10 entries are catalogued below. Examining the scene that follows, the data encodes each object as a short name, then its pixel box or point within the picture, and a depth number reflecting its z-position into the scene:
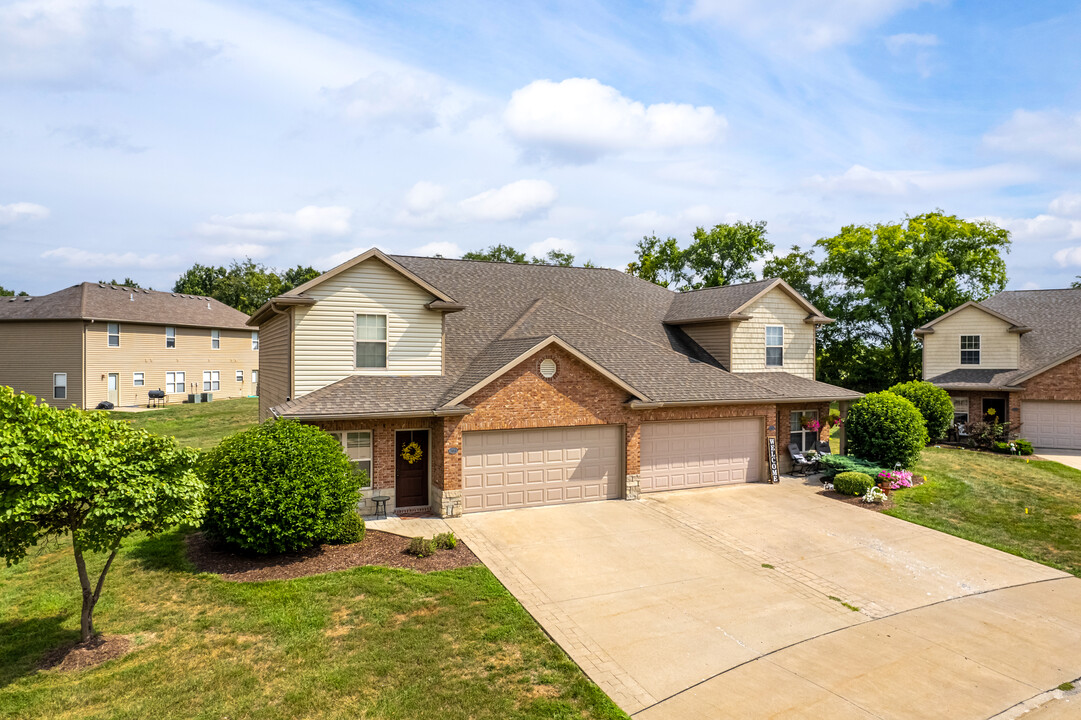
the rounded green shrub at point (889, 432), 19.30
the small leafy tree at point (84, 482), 7.35
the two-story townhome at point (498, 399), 15.19
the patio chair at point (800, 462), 19.81
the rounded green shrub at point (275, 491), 11.34
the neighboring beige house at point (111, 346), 35.94
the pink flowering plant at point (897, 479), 17.89
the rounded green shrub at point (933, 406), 26.25
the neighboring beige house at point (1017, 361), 25.91
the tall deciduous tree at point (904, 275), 35.88
